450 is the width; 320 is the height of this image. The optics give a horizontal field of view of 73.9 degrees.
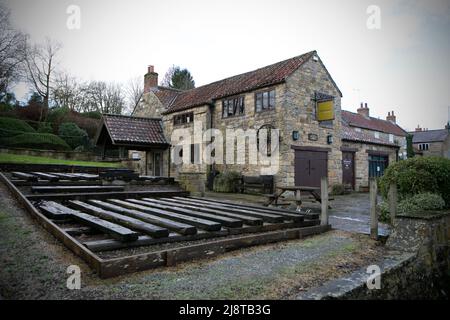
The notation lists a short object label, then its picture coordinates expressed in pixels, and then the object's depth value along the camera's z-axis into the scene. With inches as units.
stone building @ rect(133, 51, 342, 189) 560.1
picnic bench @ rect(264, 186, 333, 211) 330.0
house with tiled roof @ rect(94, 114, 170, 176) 672.4
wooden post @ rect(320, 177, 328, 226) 235.5
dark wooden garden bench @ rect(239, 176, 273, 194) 557.3
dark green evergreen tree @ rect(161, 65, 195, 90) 1572.3
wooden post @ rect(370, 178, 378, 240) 210.8
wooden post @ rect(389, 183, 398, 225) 208.3
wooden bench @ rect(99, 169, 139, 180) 381.7
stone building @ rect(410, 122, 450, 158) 1620.3
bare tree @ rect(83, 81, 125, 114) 1374.3
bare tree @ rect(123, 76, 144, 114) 1527.6
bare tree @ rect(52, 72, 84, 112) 1194.8
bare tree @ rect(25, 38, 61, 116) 1095.2
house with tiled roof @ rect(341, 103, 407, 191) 710.5
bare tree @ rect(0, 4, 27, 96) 783.2
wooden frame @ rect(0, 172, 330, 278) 125.3
